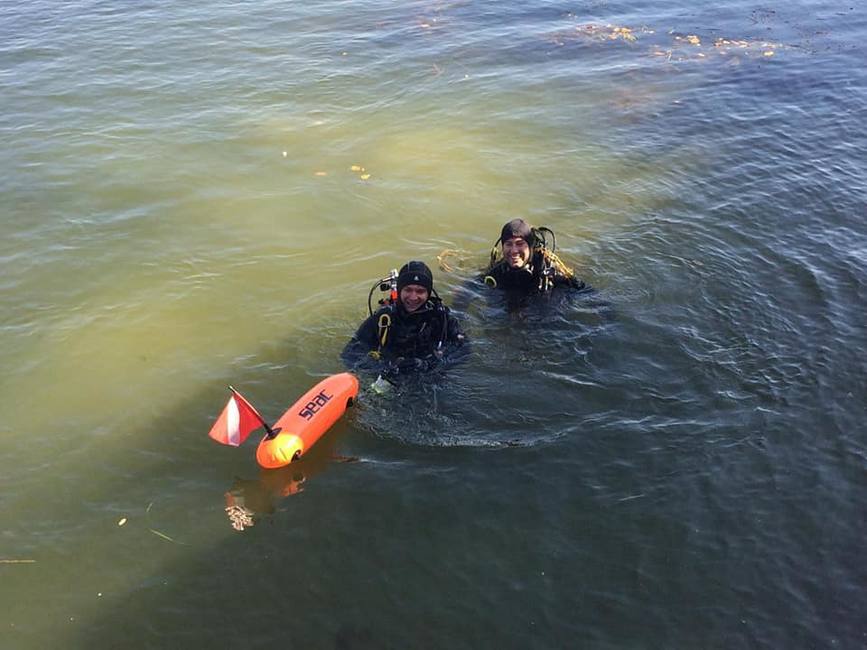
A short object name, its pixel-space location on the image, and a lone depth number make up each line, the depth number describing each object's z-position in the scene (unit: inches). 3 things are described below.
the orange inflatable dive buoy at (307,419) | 256.1
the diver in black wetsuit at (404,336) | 299.3
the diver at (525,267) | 326.0
